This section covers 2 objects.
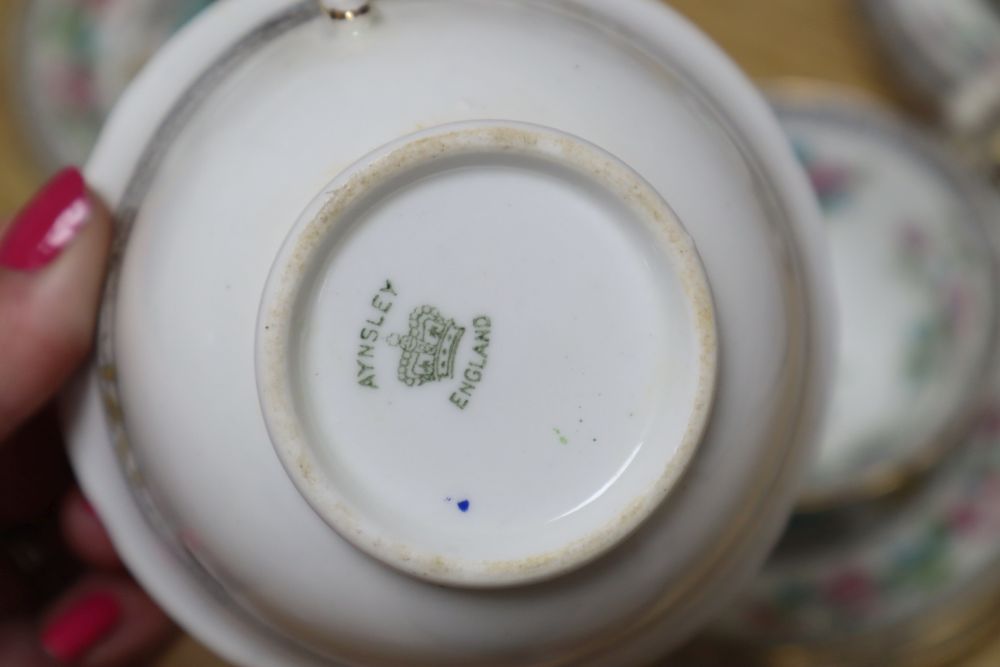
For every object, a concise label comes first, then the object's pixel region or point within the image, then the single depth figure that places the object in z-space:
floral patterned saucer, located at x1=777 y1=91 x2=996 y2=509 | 0.30
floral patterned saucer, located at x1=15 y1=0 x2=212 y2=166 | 0.30
